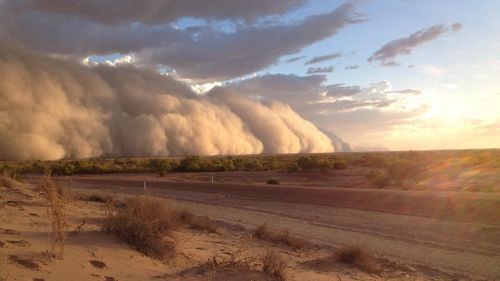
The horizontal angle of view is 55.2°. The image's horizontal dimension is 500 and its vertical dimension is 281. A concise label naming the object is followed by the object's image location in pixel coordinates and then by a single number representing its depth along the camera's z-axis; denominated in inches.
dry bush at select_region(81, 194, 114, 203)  892.3
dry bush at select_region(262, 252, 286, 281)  339.6
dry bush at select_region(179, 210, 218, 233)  622.6
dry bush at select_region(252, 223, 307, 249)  539.2
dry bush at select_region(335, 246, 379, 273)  438.6
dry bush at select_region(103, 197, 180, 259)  392.5
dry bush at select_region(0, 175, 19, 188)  955.3
